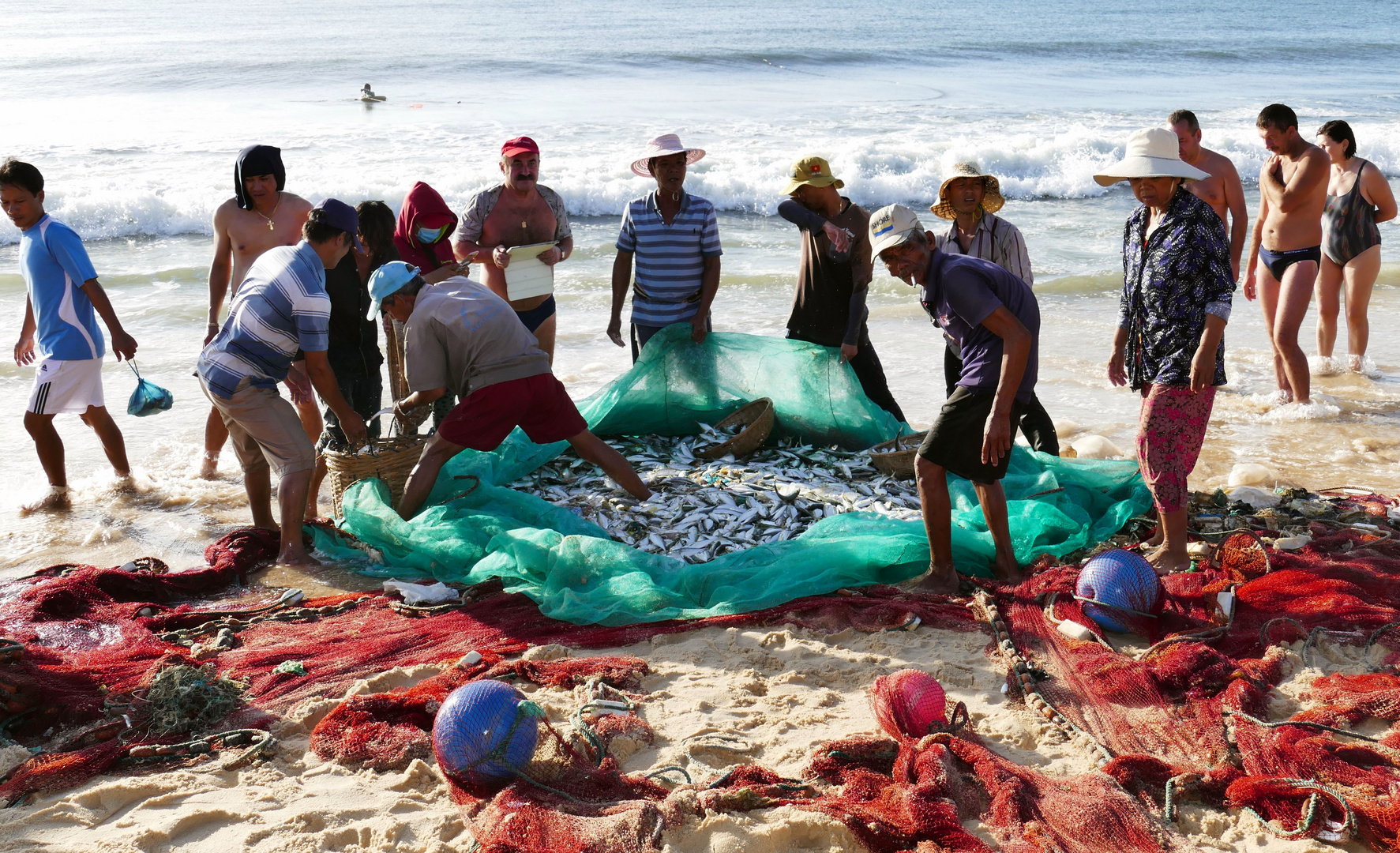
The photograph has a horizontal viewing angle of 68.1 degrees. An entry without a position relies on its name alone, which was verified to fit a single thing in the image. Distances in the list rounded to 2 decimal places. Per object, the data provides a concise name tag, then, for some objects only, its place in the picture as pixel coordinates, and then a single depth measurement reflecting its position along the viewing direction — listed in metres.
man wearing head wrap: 6.01
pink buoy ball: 3.57
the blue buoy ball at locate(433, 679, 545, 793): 3.27
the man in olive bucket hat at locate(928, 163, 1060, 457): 5.59
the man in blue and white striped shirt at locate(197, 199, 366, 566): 5.04
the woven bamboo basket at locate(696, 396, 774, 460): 6.19
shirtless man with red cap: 6.55
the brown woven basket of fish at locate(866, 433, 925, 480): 5.84
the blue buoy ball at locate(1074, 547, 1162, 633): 4.31
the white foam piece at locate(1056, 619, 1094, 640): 4.28
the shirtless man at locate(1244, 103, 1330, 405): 7.07
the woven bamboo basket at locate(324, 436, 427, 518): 5.54
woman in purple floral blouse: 4.42
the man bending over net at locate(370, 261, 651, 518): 5.28
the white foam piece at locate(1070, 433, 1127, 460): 6.66
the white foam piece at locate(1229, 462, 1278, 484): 6.38
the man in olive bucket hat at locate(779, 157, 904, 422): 6.09
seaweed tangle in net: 3.71
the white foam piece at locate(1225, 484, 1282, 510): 5.79
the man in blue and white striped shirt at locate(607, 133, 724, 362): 6.53
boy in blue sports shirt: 5.92
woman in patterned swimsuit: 7.60
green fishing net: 4.70
